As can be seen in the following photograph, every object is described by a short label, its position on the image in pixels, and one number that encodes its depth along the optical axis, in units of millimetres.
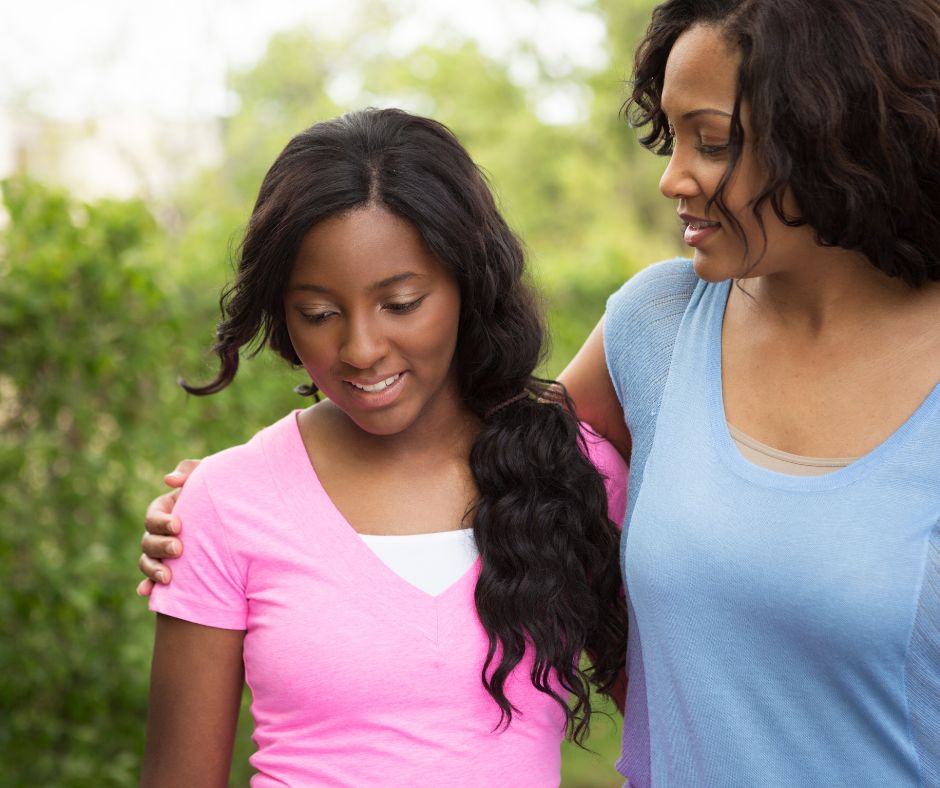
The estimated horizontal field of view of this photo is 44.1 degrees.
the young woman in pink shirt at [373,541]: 2008
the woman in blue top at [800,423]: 1782
